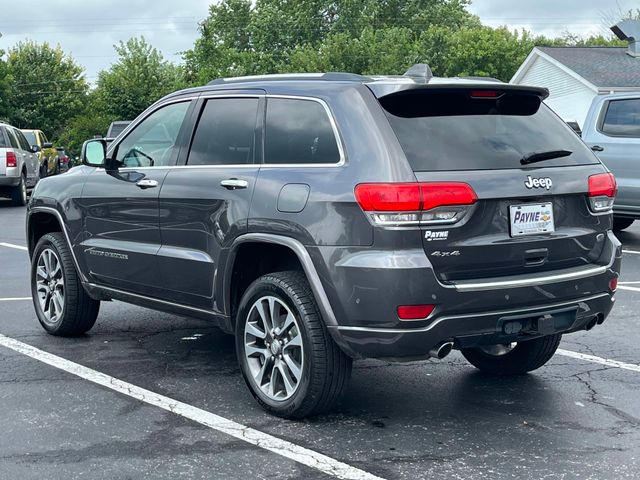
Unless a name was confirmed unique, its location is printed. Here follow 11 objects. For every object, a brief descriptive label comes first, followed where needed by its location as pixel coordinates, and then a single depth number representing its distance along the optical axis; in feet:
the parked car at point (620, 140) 40.52
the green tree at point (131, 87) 184.96
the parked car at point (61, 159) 113.74
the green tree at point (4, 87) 191.01
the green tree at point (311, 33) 220.43
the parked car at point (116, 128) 97.32
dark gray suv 15.74
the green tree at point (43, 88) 228.63
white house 136.36
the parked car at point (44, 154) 86.56
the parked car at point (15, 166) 69.97
